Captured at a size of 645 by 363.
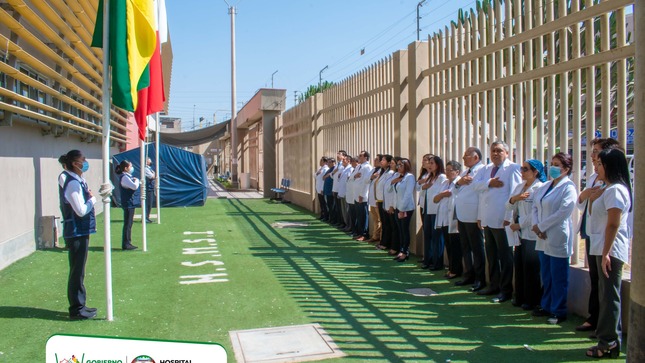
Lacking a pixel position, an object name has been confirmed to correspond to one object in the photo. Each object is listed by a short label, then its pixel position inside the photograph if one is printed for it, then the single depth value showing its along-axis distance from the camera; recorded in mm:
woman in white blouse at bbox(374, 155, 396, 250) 10199
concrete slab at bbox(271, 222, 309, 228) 13735
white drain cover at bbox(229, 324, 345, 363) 4703
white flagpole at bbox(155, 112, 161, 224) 12992
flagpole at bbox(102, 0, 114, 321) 5840
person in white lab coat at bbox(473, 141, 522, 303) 6582
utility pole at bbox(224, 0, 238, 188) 29312
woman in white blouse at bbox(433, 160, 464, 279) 7809
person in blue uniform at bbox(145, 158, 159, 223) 14831
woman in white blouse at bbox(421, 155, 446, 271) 8375
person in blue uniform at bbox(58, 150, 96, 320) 5918
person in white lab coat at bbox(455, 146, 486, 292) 7199
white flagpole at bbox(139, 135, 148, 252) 10039
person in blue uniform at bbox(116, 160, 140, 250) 10359
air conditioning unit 10521
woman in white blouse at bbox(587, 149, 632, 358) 4633
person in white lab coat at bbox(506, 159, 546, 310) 6121
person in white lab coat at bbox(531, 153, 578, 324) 5582
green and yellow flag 5859
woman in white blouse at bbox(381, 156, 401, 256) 9742
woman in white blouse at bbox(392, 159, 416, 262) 9281
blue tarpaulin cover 18828
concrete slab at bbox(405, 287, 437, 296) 6883
